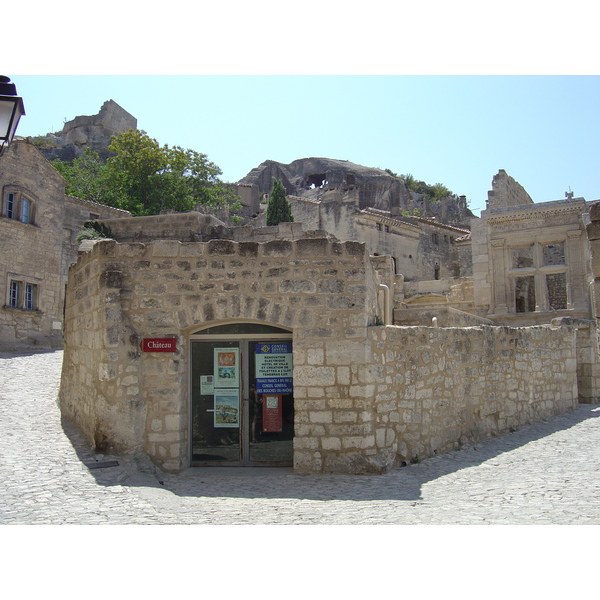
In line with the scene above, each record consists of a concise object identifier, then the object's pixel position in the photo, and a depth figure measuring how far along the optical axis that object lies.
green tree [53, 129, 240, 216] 32.09
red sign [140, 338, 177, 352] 7.75
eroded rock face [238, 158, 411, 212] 53.06
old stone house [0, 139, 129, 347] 19.70
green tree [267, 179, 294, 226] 32.94
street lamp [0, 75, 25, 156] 4.78
